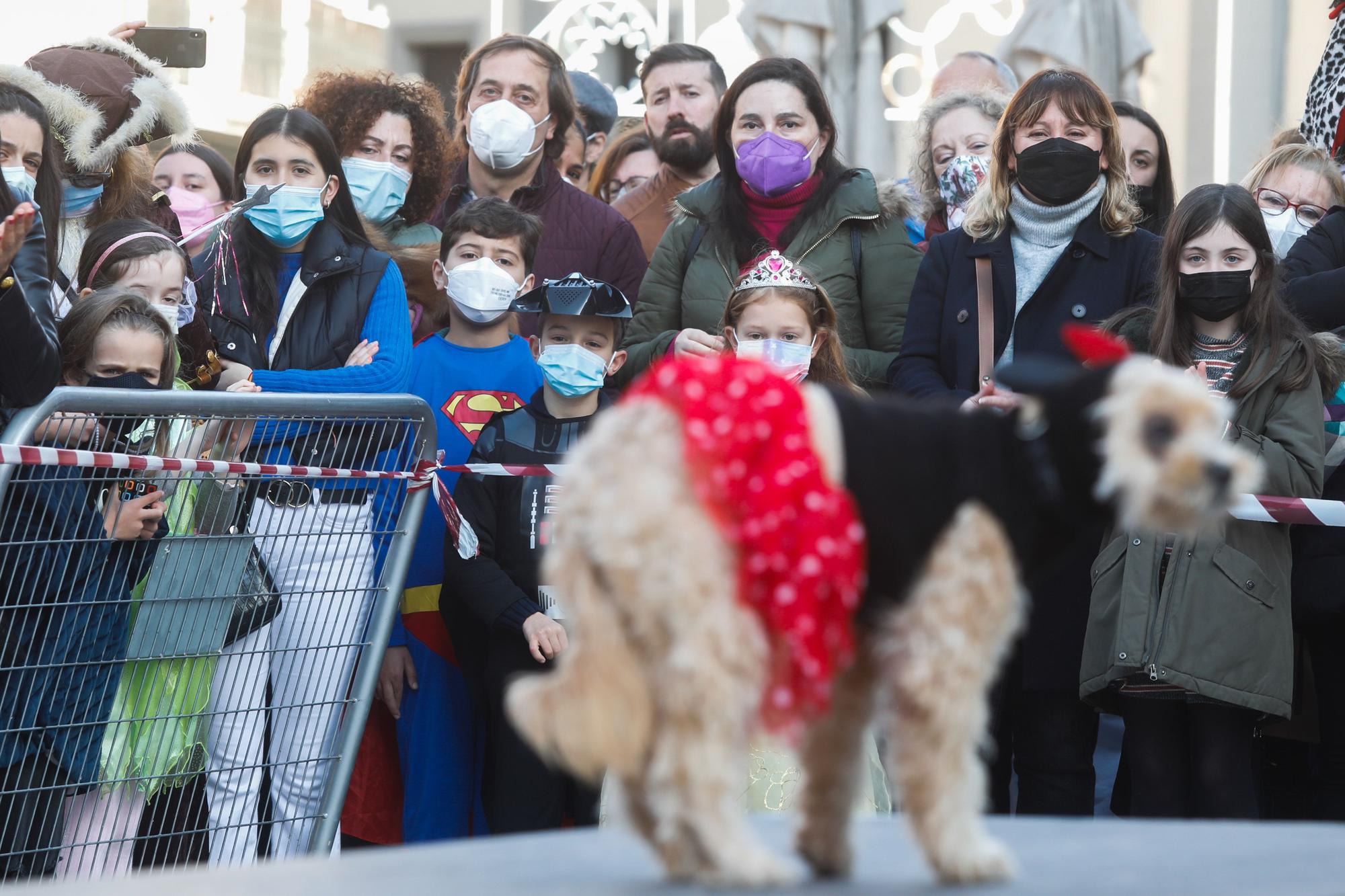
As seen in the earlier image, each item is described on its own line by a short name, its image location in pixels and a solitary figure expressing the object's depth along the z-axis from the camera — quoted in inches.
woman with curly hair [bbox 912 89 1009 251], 407.2
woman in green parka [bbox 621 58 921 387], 376.5
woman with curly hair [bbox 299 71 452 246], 418.6
